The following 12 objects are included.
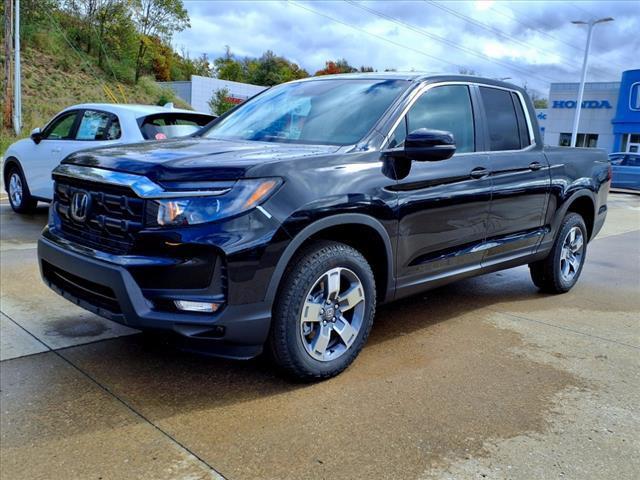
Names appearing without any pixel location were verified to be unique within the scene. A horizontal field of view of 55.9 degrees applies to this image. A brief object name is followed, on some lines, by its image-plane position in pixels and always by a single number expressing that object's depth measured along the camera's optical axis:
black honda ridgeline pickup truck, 3.00
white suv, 7.54
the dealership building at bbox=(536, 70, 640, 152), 37.69
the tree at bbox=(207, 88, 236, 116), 41.86
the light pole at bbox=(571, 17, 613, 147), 28.43
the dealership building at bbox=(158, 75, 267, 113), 43.97
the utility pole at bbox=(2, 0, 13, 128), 21.70
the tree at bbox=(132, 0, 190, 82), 40.62
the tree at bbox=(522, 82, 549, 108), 76.94
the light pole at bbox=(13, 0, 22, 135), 20.45
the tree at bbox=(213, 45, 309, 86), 67.31
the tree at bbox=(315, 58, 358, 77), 70.31
